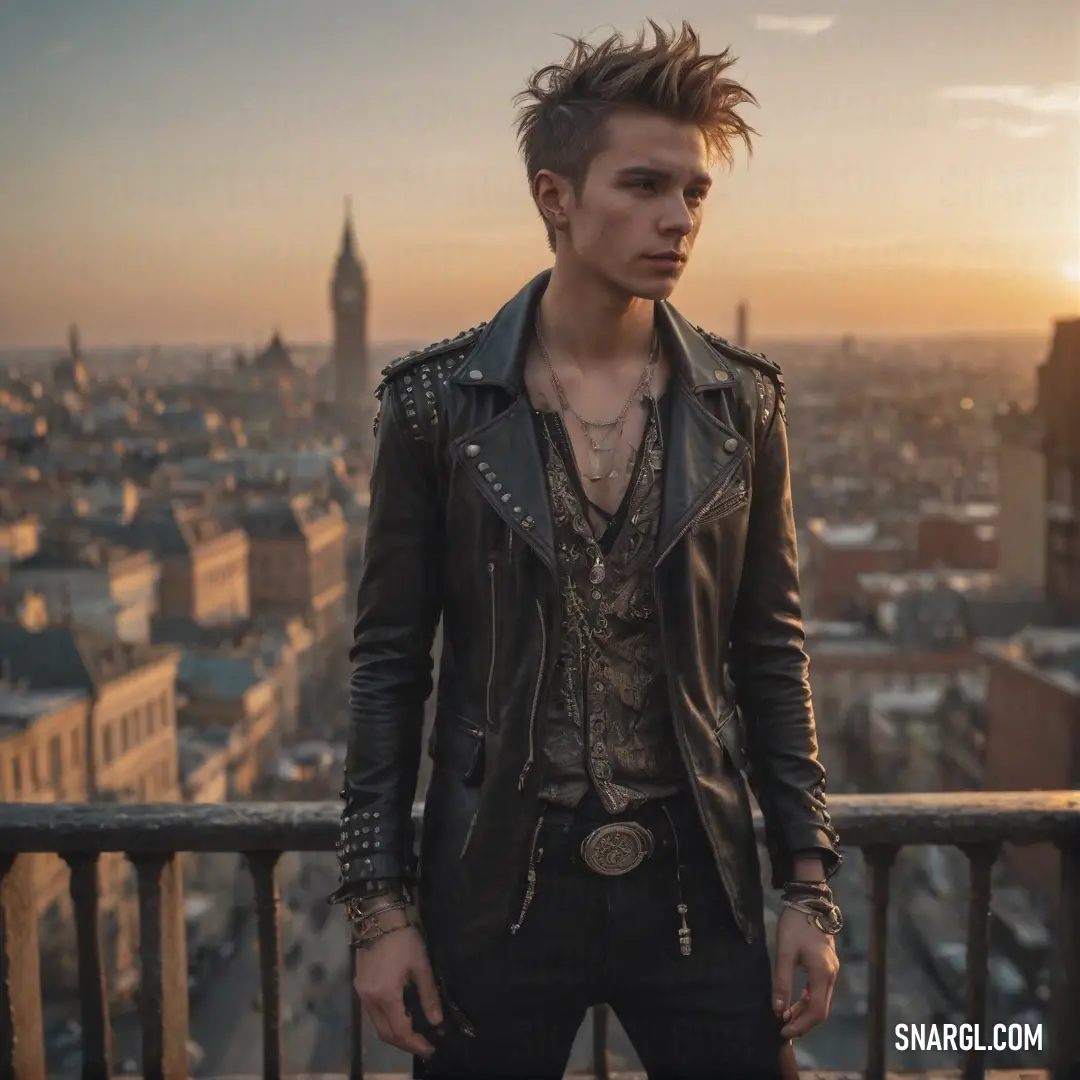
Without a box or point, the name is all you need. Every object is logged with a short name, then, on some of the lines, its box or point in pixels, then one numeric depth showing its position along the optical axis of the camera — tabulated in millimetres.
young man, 1610
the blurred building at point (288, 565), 44125
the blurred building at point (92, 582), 31594
